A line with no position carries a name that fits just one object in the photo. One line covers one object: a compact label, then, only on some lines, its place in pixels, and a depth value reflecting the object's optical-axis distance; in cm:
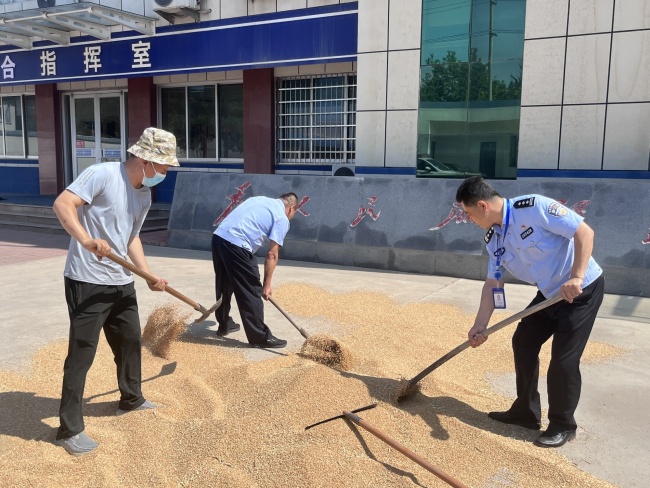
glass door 1446
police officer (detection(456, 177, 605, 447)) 307
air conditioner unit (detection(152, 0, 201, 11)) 1159
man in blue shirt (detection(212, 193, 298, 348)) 477
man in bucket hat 302
